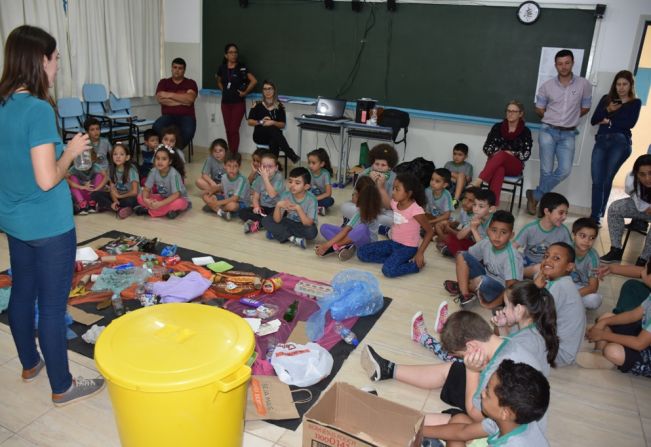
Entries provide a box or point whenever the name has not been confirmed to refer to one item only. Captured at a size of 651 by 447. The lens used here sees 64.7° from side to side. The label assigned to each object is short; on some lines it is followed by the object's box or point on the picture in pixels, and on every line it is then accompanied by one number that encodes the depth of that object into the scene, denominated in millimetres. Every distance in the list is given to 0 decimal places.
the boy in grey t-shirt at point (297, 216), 4402
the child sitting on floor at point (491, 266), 3449
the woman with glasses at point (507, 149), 5645
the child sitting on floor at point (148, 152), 5883
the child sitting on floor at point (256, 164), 5273
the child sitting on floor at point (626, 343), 2744
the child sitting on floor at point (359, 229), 4199
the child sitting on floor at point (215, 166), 5570
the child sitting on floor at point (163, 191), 4953
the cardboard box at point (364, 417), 1829
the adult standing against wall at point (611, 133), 5195
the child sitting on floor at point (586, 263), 3404
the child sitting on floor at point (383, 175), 4594
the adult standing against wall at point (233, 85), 7199
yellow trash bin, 1548
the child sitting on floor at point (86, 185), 4926
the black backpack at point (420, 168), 5863
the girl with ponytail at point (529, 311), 2336
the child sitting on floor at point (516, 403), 1628
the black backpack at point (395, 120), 6309
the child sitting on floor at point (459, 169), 5938
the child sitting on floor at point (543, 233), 3703
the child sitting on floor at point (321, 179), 5320
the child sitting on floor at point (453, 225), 4375
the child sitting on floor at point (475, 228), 3924
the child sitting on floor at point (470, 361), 2053
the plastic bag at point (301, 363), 2564
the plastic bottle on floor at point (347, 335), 2926
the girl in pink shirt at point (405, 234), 3920
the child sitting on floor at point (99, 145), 5301
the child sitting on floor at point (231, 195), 5012
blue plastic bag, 3170
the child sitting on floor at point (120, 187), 4953
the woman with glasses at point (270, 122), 6734
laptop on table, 6684
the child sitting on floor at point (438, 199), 4715
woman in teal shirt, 1866
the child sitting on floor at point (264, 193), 4762
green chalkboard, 6008
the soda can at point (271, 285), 3445
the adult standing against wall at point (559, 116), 5484
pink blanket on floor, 2748
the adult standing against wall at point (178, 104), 7059
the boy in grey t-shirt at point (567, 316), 2752
